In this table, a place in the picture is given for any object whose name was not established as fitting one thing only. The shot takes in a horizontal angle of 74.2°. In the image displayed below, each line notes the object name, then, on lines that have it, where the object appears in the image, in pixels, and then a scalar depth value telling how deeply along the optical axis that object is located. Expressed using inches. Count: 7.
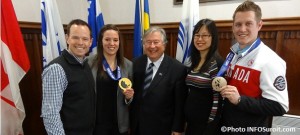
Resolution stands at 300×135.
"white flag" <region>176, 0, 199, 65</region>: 89.0
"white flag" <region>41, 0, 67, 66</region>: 87.4
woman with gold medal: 61.7
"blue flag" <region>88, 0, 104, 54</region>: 98.7
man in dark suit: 64.8
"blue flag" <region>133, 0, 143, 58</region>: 96.8
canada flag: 74.0
